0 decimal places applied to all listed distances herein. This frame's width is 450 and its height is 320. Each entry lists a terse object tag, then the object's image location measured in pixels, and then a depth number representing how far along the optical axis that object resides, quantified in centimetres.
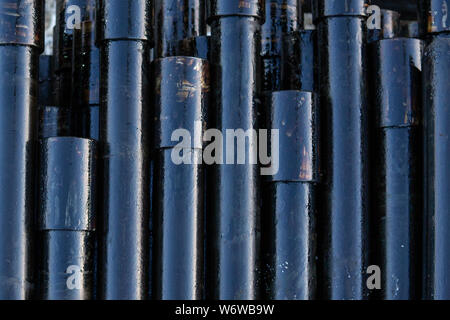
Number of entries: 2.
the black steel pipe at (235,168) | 519
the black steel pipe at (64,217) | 501
